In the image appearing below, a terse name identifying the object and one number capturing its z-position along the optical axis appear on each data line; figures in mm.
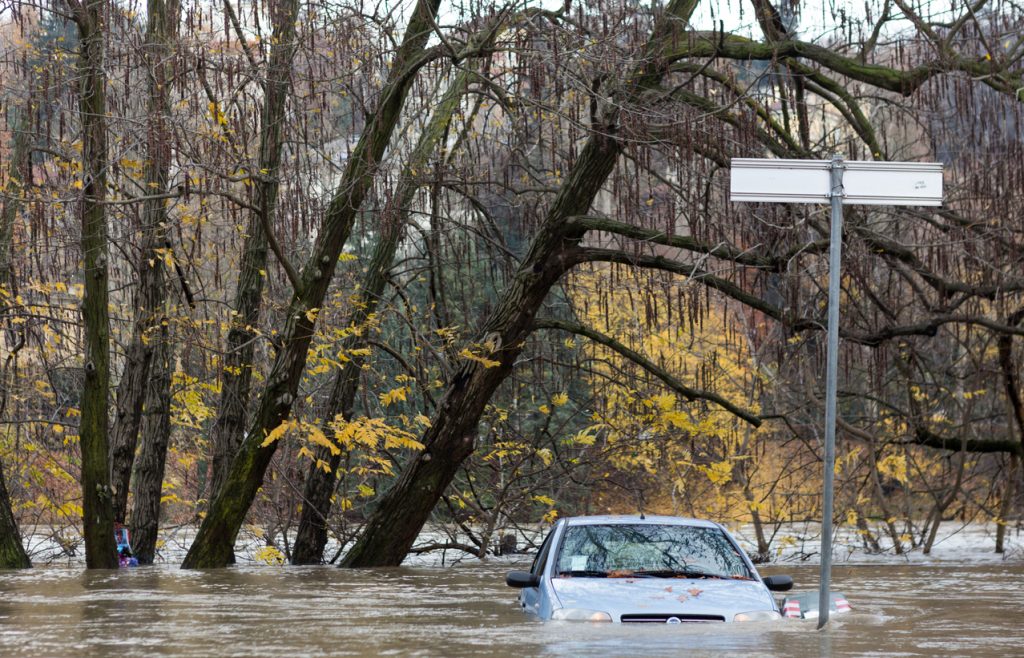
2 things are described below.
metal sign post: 16656
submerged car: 18875
